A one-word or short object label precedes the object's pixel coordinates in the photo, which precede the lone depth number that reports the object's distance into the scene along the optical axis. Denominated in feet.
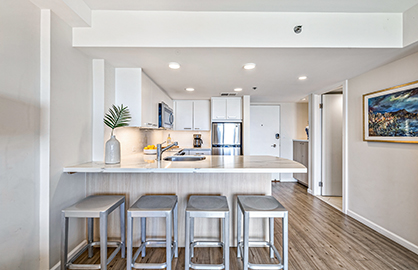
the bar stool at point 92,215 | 4.45
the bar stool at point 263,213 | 4.57
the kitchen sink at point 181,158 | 8.14
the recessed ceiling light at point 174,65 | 6.97
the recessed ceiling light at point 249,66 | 6.97
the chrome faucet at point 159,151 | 6.41
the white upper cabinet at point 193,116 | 14.52
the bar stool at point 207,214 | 4.50
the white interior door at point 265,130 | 15.60
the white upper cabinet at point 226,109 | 13.28
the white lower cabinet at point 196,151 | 13.37
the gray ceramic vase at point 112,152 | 5.58
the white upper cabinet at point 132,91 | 7.47
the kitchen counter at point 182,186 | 6.24
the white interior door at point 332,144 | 11.45
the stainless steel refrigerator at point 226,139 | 13.20
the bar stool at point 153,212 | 4.48
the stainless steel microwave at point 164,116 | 9.86
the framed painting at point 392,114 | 6.15
